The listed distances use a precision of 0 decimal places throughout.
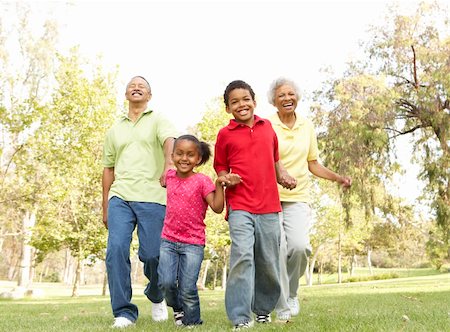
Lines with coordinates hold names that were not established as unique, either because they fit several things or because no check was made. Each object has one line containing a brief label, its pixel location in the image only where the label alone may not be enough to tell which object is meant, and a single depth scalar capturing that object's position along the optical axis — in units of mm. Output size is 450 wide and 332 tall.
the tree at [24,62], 26314
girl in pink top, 4941
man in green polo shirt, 5121
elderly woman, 5562
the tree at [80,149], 20294
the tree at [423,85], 16656
